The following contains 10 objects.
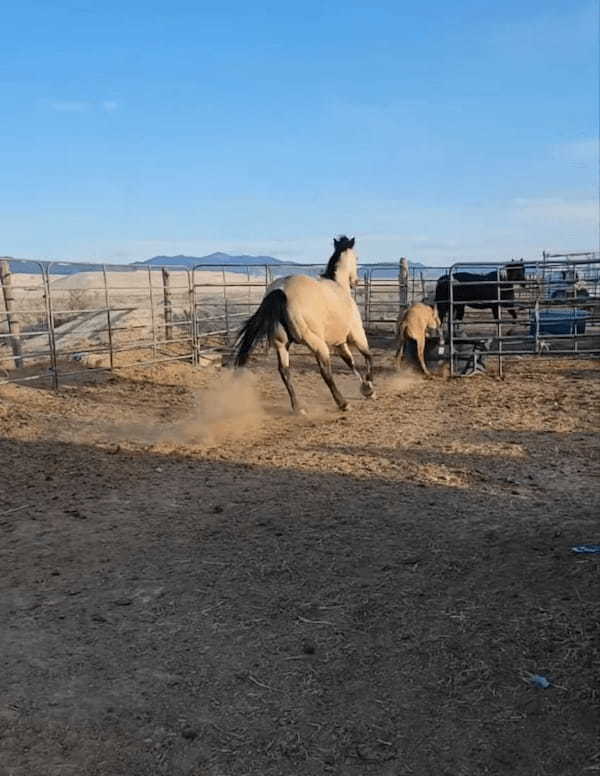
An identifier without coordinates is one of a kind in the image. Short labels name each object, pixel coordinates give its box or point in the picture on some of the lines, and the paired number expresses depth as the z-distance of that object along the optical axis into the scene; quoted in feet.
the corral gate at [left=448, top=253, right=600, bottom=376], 33.71
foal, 34.06
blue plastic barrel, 39.21
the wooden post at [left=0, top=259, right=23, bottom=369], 33.82
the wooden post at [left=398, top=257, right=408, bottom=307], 51.31
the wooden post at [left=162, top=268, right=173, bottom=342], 42.29
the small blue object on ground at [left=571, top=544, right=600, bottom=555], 11.77
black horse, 42.73
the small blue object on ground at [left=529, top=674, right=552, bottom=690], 8.34
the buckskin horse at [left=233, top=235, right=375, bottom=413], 24.98
